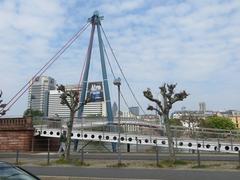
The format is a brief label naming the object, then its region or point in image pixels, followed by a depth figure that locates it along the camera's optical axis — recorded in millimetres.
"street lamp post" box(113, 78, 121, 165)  15102
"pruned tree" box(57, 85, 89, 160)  12708
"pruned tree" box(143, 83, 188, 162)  12282
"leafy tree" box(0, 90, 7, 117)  22480
